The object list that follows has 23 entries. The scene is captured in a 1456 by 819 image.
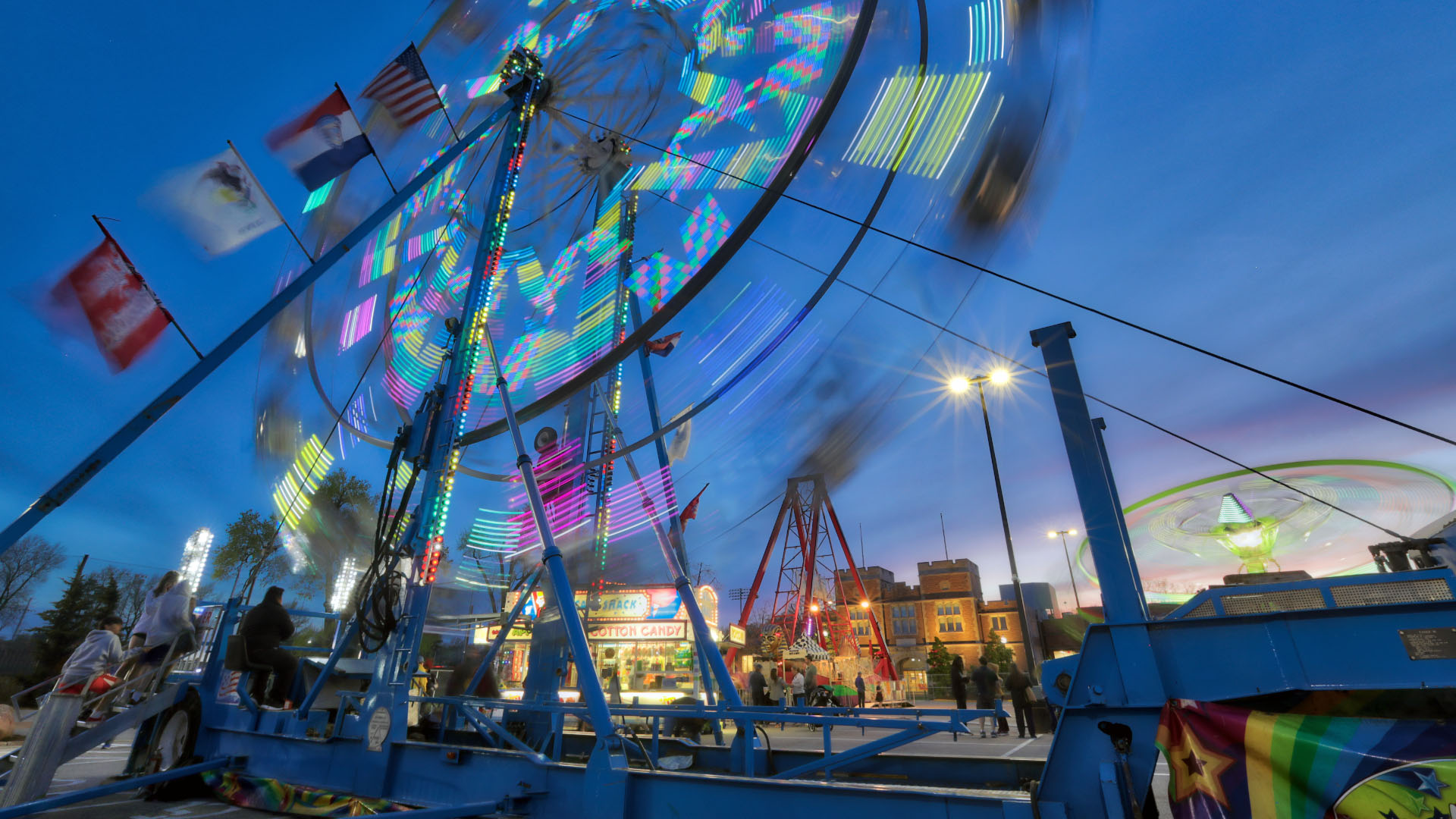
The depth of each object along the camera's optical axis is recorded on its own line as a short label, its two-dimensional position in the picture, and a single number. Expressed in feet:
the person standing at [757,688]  41.16
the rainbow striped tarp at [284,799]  15.17
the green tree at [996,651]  183.01
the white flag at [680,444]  35.99
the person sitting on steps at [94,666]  19.97
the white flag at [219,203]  19.83
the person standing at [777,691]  48.40
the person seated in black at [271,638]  20.79
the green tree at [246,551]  122.83
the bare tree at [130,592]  134.21
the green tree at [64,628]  81.05
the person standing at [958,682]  41.04
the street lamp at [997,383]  43.32
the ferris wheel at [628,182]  18.51
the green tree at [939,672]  147.13
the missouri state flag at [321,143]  23.52
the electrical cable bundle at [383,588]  18.07
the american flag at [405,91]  27.71
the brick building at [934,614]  228.63
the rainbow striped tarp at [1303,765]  6.84
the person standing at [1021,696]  34.12
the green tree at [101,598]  88.58
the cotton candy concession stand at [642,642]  51.26
